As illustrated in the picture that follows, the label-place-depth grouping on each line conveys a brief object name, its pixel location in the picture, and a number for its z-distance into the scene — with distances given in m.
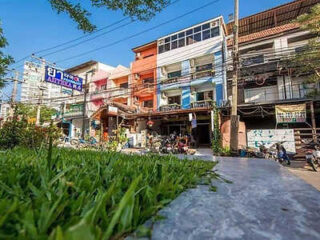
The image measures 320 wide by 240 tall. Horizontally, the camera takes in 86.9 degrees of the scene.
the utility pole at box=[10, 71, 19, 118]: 13.71
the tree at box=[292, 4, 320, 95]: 7.11
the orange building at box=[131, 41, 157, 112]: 14.28
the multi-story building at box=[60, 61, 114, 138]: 17.30
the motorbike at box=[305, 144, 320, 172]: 5.59
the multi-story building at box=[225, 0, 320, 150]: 9.34
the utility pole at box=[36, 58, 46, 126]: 13.92
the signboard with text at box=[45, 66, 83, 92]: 9.66
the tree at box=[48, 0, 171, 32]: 2.70
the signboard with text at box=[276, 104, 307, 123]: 7.76
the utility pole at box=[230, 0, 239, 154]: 7.26
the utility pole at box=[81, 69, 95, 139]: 14.94
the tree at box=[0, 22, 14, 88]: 4.61
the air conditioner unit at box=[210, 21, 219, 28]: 11.94
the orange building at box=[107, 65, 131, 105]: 15.64
